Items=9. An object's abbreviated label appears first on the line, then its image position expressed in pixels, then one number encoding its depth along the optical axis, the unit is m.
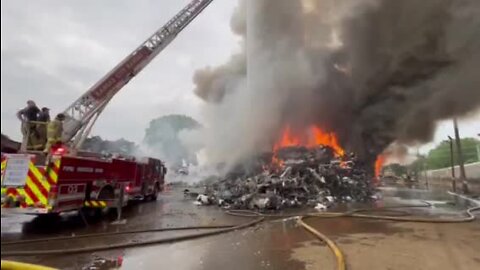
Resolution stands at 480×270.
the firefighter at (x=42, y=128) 7.38
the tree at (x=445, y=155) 49.11
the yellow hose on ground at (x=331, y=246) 4.47
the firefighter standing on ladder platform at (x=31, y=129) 7.09
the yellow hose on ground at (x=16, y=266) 2.12
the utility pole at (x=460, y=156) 19.18
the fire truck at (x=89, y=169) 6.58
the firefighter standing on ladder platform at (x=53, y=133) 6.89
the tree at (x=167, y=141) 26.09
